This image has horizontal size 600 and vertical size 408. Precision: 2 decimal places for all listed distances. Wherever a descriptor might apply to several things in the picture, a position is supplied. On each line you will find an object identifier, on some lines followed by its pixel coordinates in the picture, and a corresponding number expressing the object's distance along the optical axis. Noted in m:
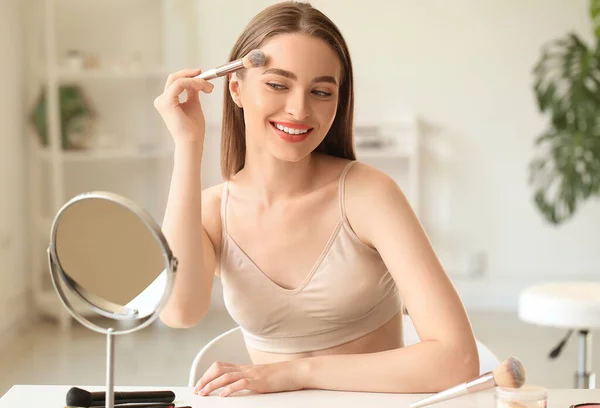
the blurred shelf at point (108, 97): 5.41
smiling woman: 2.00
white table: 1.91
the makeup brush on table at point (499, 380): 1.72
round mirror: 1.65
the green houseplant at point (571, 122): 4.83
